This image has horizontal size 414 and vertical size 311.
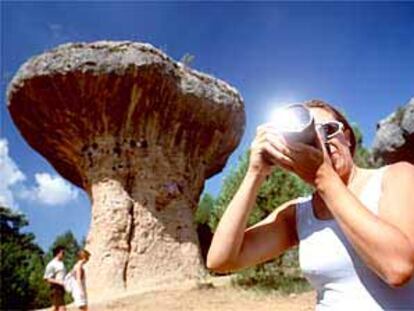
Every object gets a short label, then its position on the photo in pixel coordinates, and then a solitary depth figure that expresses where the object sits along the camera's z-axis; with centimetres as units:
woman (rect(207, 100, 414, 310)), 101
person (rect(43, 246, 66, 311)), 795
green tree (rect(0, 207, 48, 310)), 1748
